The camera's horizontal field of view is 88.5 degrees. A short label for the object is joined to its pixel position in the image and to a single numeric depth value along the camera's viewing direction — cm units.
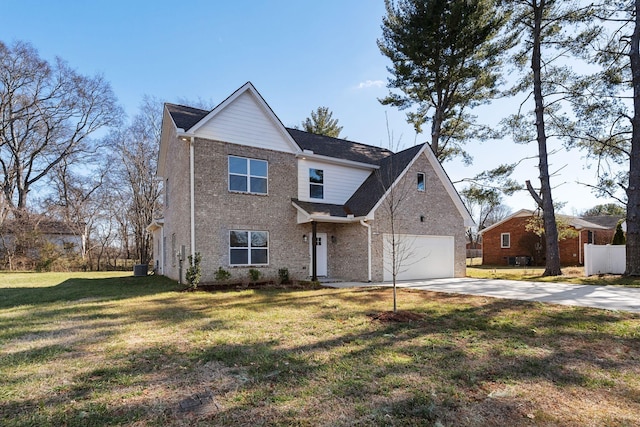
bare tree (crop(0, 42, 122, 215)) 2453
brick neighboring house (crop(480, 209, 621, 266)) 2595
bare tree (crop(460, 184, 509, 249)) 2025
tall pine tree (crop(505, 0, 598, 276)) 1689
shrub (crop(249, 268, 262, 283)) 1247
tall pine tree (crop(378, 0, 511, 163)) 1838
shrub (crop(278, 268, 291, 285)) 1296
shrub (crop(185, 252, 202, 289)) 1106
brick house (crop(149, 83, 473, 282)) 1227
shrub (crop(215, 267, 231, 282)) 1179
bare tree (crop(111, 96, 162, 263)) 2709
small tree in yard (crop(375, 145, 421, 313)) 1387
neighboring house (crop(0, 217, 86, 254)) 2270
